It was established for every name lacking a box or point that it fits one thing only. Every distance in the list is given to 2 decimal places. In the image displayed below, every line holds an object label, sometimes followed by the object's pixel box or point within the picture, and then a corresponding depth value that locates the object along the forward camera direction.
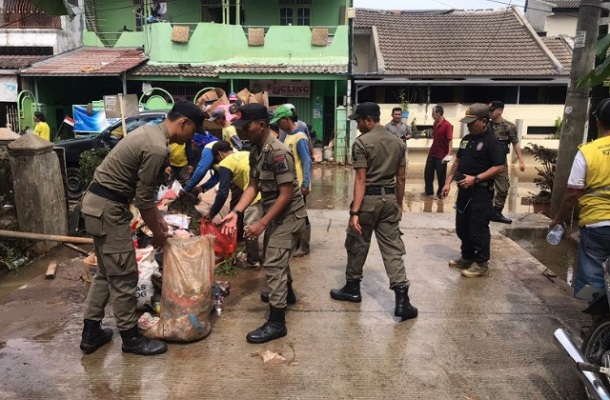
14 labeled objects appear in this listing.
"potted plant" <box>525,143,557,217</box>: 8.16
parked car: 10.58
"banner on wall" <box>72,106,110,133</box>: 14.94
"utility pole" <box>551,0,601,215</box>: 6.28
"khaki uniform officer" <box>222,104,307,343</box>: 3.77
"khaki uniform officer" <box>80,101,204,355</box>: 3.41
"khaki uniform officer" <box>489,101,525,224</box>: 6.94
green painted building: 16.34
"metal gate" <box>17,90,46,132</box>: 16.62
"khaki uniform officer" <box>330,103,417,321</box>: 4.20
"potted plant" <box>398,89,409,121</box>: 15.95
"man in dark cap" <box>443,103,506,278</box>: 4.95
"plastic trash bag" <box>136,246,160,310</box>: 4.30
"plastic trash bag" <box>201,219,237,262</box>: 5.34
